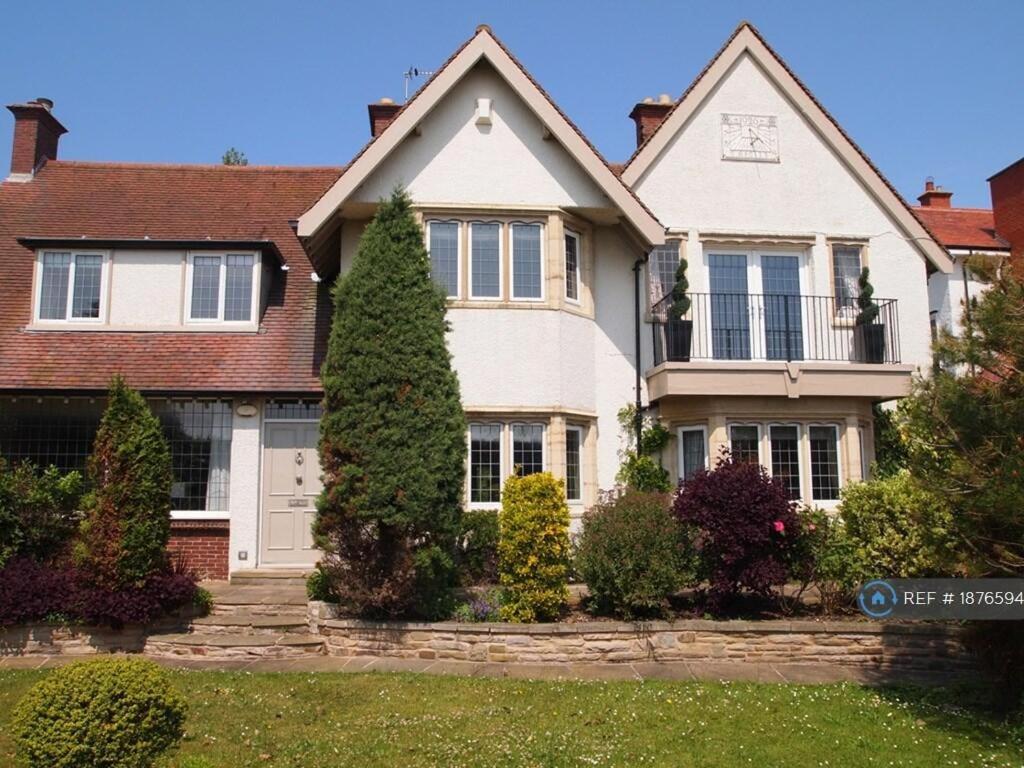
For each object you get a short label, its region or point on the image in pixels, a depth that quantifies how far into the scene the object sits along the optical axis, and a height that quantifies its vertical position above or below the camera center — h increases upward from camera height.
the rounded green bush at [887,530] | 10.80 -0.33
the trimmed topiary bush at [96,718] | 5.75 -1.52
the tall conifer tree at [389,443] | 10.91 +0.87
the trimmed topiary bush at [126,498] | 11.09 +0.13
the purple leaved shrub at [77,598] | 11.03 -1.24
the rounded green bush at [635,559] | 10.84 -0.71
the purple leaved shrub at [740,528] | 10.87 -0.30
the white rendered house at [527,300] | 14.16 +3.87
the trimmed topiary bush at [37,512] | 12.16 -0.07
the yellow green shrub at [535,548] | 10.91 -0.56
